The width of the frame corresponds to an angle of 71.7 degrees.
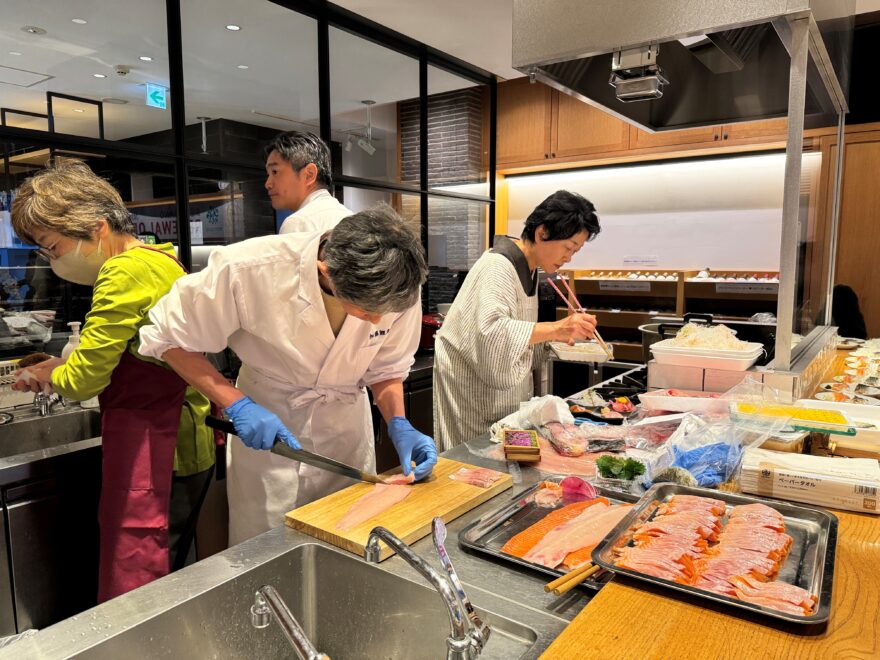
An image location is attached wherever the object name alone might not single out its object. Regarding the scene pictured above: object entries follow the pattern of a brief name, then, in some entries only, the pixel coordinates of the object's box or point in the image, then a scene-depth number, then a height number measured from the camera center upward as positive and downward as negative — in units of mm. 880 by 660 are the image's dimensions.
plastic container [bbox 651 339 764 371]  1989 -350
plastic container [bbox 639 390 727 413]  1780 -455
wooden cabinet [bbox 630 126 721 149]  4504 +861
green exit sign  2994 +773
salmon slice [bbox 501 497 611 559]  1146 -546
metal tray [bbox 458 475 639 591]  1121 -553
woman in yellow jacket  1738 -350
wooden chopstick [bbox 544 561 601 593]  985 -527
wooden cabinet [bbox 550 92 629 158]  4891 +987
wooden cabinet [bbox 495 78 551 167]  5258 +1131
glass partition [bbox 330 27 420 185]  4242 +1153
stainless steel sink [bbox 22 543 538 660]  956 -634
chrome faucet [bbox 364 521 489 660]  803 -499
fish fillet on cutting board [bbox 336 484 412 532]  1245 -540
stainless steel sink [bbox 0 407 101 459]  2219 -667
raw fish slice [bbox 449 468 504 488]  1432 -535
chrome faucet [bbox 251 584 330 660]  806 -529
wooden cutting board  1201 -547
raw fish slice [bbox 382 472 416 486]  1452 -544
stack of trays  1604 -514
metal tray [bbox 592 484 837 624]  889 -505
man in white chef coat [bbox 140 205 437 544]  1351 -235
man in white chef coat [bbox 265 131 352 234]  2605 +328
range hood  1545 +624
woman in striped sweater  2115 -264
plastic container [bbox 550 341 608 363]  2520 -417
